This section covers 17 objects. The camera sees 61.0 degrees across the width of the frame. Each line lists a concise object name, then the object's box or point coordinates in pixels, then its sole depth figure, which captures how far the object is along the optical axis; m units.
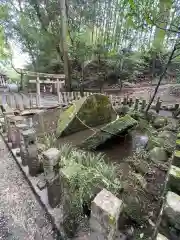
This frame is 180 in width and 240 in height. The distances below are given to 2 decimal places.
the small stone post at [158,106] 5.48
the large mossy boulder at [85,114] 3.72
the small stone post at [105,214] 0.79
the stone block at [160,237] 0.81
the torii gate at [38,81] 4.89
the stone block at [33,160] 2.01
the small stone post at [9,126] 2.80
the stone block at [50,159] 1.45
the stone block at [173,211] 0.75
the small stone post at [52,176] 1.46
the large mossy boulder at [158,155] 2.75
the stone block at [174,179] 1.25
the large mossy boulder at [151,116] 4.68
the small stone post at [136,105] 5.22
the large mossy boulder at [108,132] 3.17
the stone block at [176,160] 1.50
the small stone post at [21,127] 2.15
